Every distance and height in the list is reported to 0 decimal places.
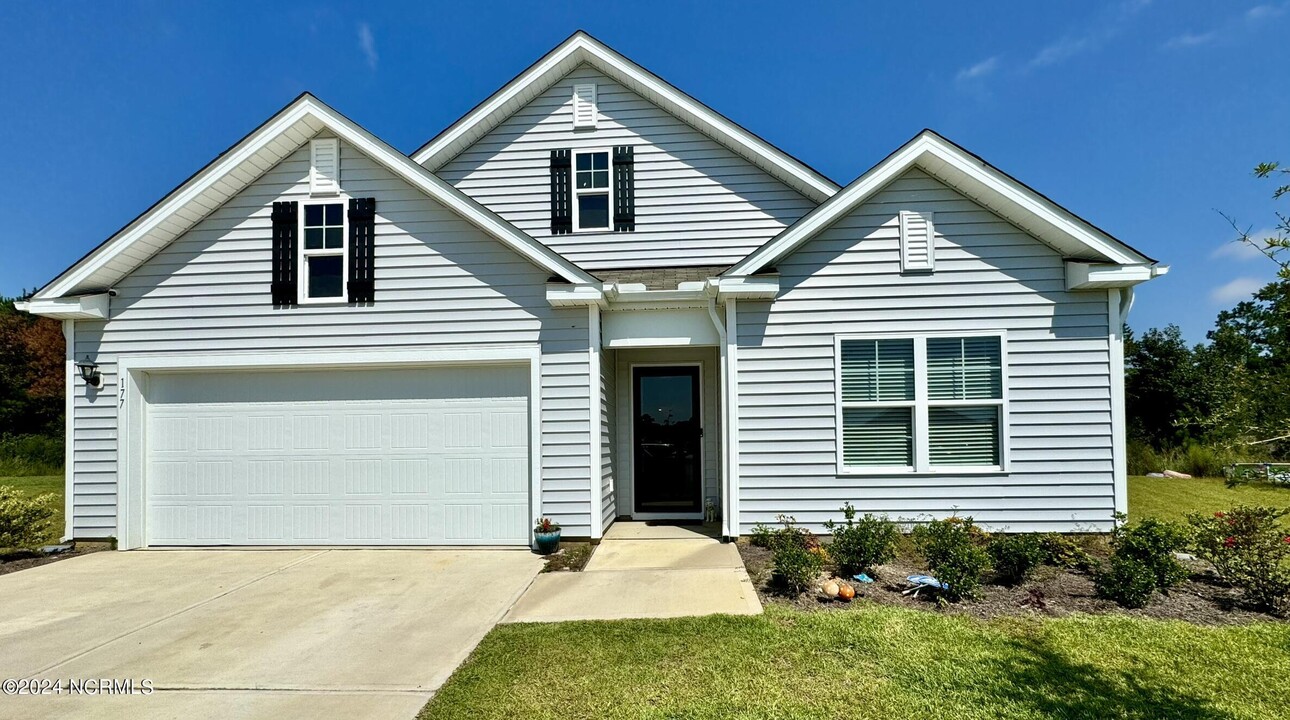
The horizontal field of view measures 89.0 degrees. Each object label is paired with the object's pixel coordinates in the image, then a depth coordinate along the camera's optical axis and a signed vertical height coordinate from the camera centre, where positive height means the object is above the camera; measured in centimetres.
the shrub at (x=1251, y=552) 560 -157
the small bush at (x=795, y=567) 603 -174
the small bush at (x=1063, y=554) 670 -180
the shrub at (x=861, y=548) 658 -170
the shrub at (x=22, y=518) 808 -165
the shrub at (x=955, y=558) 575 -166
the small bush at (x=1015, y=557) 603 -164
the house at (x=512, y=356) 810 +34
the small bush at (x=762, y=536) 787 -188
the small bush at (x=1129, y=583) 555 -175
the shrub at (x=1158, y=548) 580 -155
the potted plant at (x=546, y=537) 800 -188
